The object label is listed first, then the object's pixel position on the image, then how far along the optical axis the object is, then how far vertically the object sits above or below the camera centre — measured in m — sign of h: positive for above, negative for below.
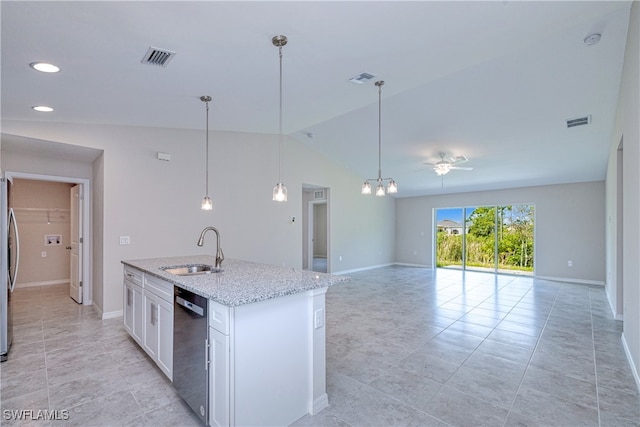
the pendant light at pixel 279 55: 2.45 +1.37
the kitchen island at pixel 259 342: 1.87 -0.82
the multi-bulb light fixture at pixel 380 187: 3.53 +0.34
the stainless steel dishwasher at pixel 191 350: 2.04 -0.93
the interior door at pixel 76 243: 5.17 -0.46
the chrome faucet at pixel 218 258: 3.21 -0.43
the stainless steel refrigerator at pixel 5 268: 3.03 -0.50
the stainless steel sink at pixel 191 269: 3.12 -0.54
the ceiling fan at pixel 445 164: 5.90 +0.96
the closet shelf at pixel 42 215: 6.30 +0.03
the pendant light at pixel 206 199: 3.64 +0.20
